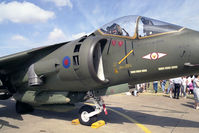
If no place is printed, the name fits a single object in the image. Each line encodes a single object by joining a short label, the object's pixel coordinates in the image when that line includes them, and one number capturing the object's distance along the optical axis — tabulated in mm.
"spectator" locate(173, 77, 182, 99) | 11297
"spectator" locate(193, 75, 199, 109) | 8086
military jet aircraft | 4117
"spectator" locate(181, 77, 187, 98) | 12128
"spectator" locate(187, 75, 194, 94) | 13516
